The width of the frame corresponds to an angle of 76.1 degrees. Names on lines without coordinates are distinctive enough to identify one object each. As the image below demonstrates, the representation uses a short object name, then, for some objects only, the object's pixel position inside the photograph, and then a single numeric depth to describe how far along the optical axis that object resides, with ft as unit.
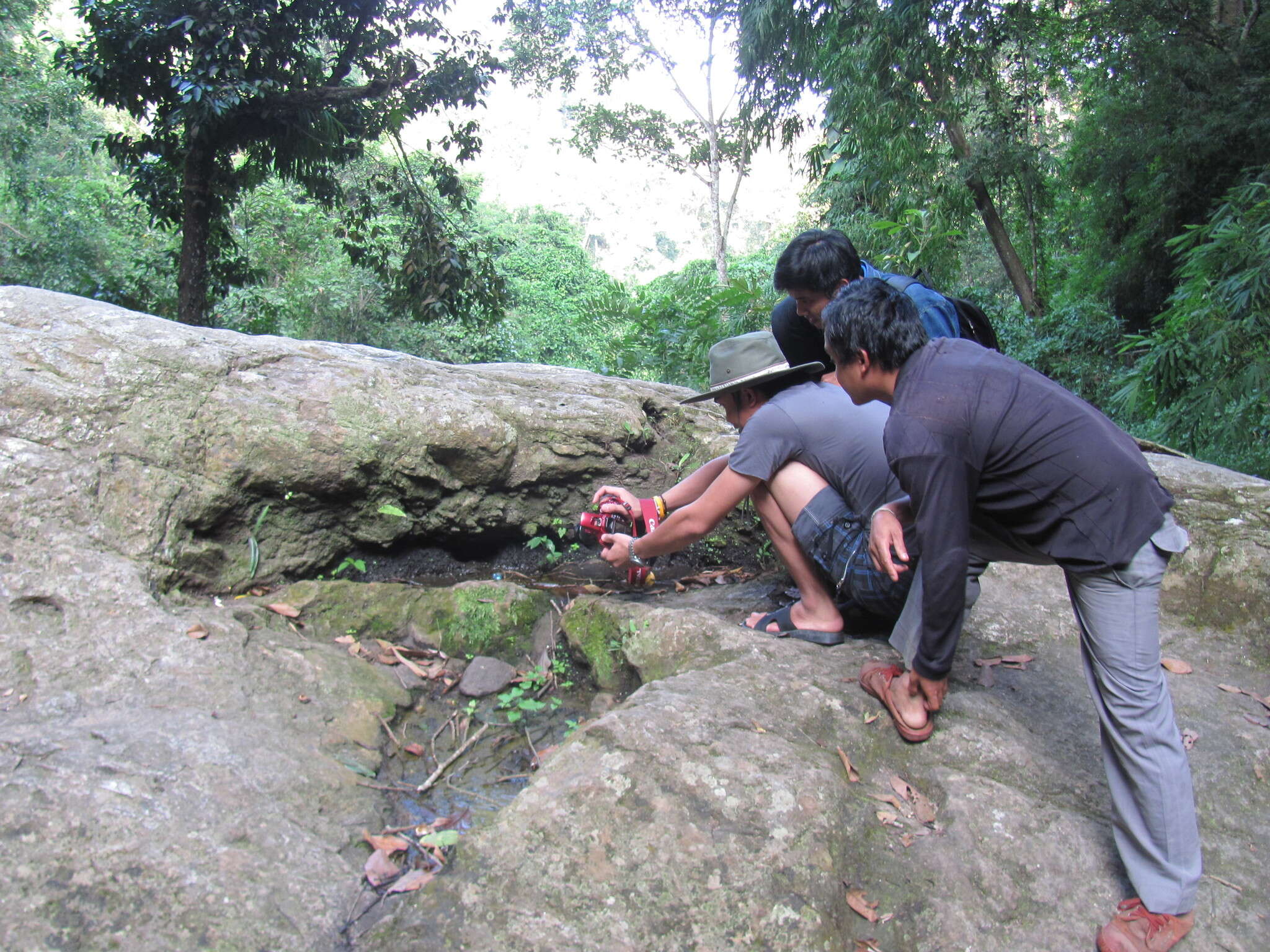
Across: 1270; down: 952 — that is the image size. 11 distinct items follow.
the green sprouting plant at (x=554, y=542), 13.92
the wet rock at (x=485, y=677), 9.70
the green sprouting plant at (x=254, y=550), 11.04
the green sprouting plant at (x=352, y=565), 12.19
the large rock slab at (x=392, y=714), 5.66
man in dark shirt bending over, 5.80
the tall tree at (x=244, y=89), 18.62
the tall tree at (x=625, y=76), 50.85
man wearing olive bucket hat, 8.99
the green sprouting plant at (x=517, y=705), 9.28
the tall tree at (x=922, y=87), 25.68
